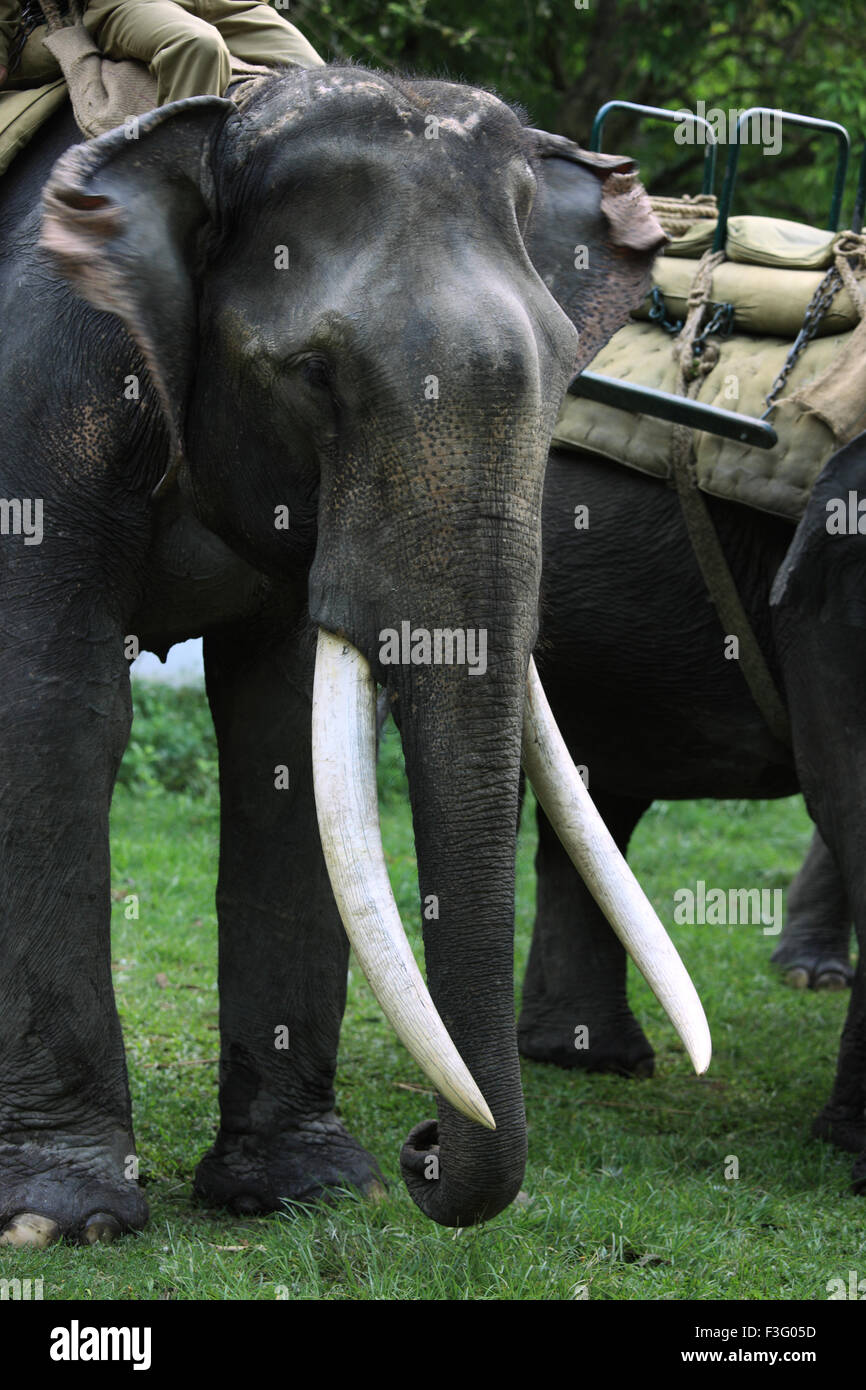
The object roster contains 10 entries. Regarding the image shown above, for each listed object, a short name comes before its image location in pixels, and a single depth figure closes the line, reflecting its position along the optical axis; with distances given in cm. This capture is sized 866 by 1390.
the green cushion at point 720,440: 981
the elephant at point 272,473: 642
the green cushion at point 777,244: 1045
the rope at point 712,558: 1035
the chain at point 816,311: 1007
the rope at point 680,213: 1148
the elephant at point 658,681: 965
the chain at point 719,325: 1058
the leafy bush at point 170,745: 1955
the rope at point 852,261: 996
